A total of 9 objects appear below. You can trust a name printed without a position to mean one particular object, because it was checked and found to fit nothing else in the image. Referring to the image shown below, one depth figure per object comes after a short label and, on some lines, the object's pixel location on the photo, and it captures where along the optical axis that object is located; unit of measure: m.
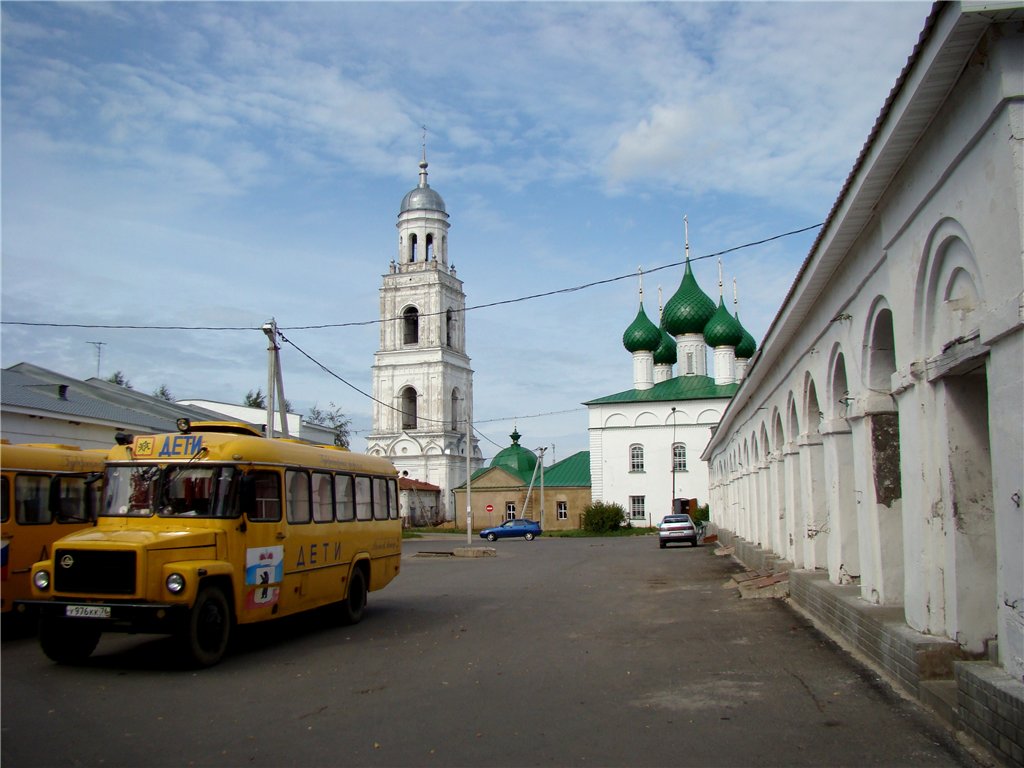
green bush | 63.56
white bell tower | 78.26
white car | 40.28
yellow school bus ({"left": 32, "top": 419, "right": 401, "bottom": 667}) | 10.27
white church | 67.75
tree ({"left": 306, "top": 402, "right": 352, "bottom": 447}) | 98.00
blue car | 56.04
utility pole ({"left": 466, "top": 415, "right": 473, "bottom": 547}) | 41.97
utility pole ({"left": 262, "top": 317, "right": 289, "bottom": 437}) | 25.70
